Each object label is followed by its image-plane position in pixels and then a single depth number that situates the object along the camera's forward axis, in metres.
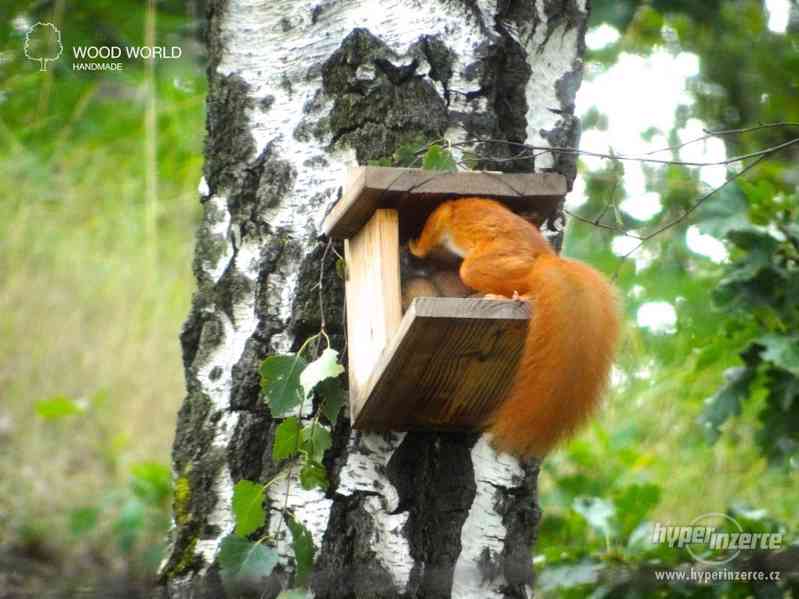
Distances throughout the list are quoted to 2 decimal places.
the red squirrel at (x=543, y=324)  9.70
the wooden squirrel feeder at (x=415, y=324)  9.70
